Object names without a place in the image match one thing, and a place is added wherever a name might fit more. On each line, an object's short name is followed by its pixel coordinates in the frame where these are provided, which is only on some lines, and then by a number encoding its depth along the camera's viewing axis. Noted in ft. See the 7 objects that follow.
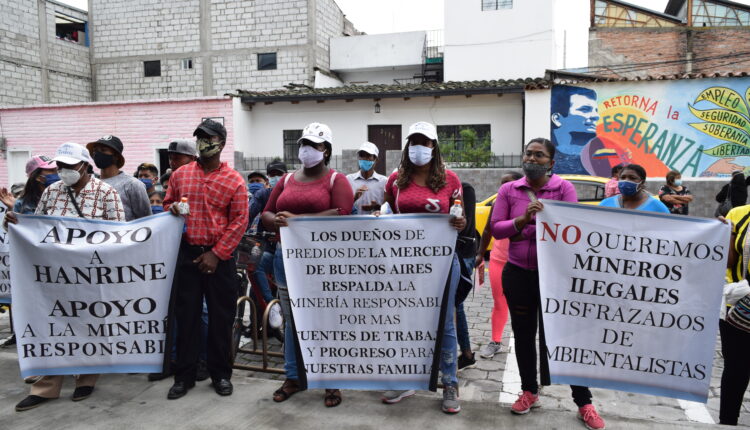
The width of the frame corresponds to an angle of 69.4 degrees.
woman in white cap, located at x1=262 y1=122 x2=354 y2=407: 12.44
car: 32.53
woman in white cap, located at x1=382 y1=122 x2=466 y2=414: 11.87
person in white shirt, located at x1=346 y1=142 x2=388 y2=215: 19.44
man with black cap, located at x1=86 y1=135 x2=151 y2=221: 13.94
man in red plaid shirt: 12.74
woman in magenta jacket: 11.44
